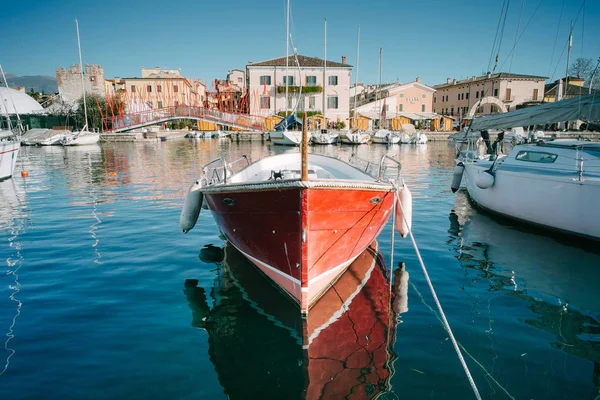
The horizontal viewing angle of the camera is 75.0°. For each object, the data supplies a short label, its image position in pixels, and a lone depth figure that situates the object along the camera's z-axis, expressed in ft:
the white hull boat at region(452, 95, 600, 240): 28.84
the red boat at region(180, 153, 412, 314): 17.35
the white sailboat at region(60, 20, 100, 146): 143.43
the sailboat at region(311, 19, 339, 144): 145.69
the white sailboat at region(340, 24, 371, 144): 149.89
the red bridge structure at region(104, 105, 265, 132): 167.32
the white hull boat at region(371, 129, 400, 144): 157.58
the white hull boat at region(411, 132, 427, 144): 160.35
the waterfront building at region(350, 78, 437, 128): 204.29
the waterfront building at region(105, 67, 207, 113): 216.54
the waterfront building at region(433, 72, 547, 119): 207.10
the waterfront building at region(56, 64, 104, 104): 209.15
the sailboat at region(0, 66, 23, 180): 61.05
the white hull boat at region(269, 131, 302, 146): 142.61
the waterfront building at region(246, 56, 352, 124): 183.11
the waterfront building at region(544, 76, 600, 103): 194.29
